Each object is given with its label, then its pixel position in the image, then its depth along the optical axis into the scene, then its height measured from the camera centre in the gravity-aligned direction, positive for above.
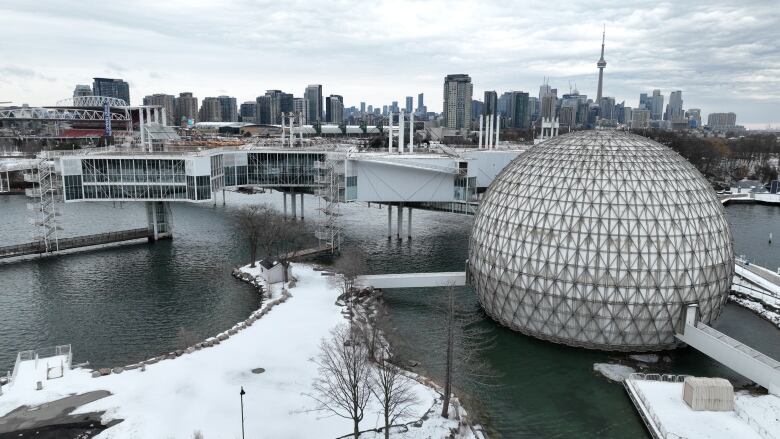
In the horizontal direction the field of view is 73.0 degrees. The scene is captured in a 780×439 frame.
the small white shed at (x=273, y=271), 55.53 -15.01
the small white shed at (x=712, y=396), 32.31 -15.94
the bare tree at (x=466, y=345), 36.91 -17.25
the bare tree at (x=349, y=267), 52.85 -15.35
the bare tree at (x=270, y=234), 63.72 -13.93
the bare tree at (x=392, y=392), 27.72 -15.57
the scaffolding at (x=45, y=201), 69.62 -9.96
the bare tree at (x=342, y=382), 28.35 -15.41
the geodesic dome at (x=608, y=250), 39.94 -9.14
